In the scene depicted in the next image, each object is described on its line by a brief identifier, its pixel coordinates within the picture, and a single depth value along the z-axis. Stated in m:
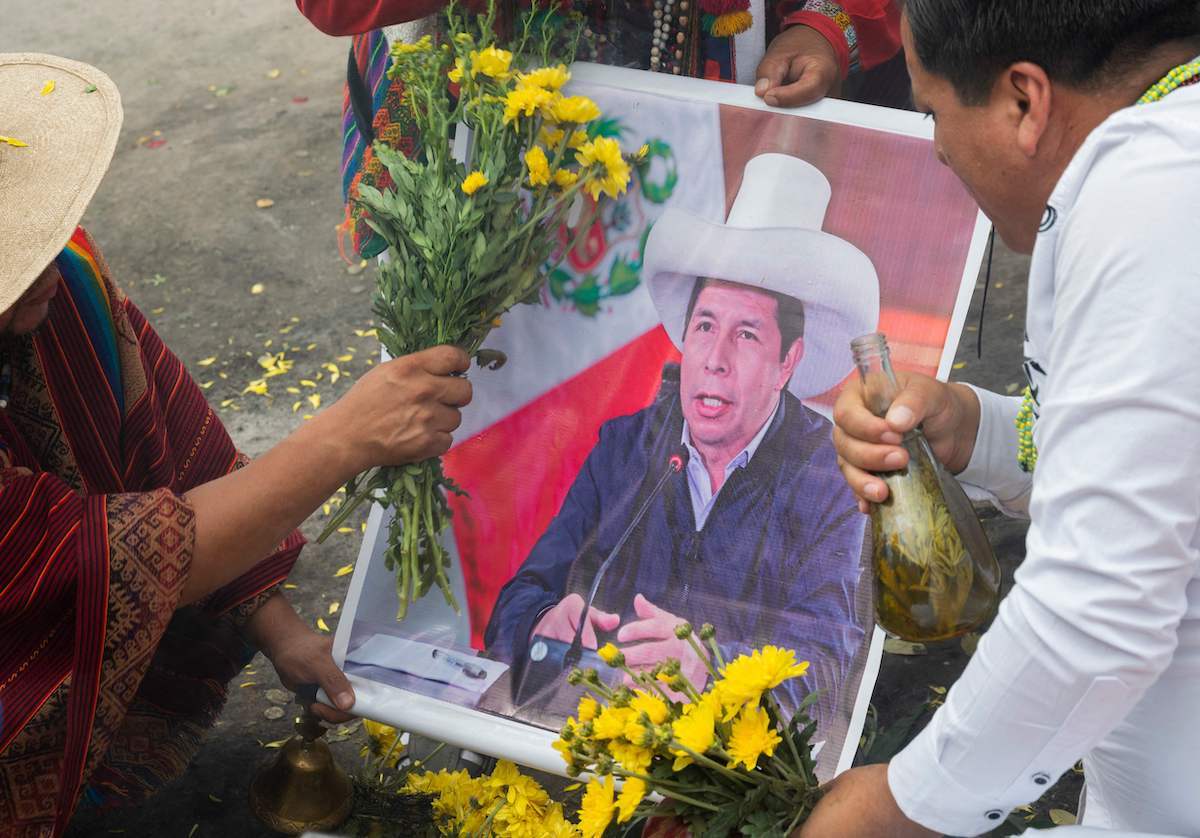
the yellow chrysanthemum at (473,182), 2.05
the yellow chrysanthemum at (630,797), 1.39
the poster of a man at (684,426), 2.02
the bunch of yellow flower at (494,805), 2.02
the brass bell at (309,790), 2.29
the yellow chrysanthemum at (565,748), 1.47
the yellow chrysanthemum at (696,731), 1.38
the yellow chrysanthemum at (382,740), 2.34
